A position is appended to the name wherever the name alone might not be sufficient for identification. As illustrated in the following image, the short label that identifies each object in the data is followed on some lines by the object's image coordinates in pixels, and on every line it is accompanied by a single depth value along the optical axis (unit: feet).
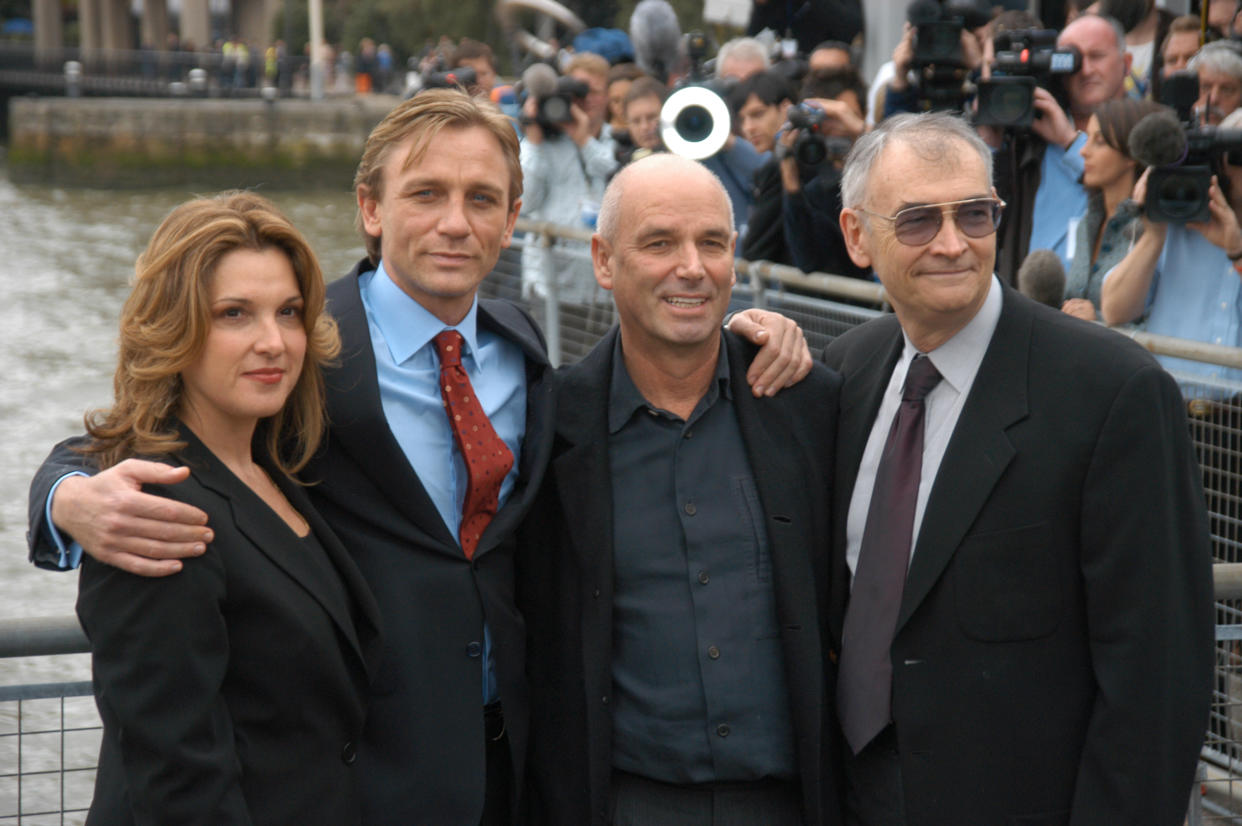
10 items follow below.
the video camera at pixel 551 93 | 28.78
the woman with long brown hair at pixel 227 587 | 7.49
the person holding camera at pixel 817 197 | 20.72
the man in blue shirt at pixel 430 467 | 9.15
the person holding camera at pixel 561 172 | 29.04
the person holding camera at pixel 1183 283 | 16.03
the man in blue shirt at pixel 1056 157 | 19.04
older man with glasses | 8.38
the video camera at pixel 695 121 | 23.45
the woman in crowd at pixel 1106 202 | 16.71
